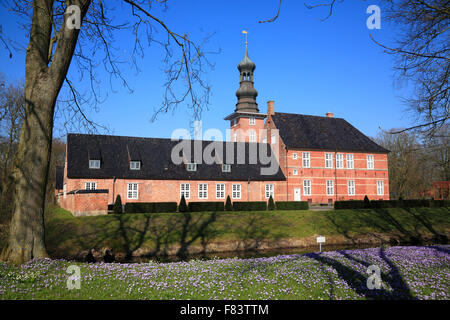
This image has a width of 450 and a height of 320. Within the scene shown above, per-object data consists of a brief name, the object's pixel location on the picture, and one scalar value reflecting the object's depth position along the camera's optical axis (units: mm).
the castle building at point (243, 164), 29500
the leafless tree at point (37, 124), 7535
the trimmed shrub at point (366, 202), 30219
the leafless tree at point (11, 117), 24375
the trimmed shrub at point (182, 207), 25788
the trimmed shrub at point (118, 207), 23734
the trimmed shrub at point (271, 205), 28391
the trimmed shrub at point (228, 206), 27141
